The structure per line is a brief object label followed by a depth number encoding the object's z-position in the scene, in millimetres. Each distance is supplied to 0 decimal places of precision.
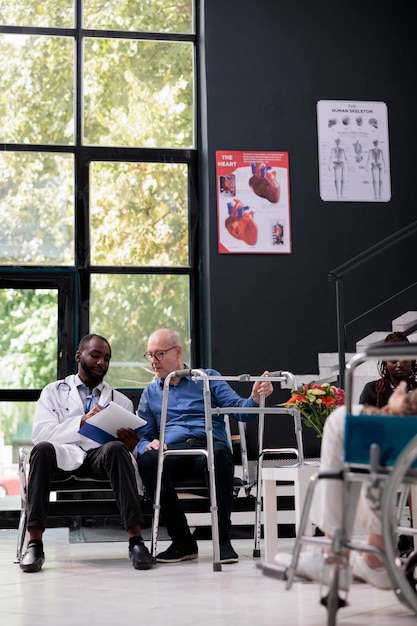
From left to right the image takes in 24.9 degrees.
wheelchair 2244
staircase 6188
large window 6504
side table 3797
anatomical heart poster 6590
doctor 4141
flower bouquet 4113
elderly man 4293
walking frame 4059
